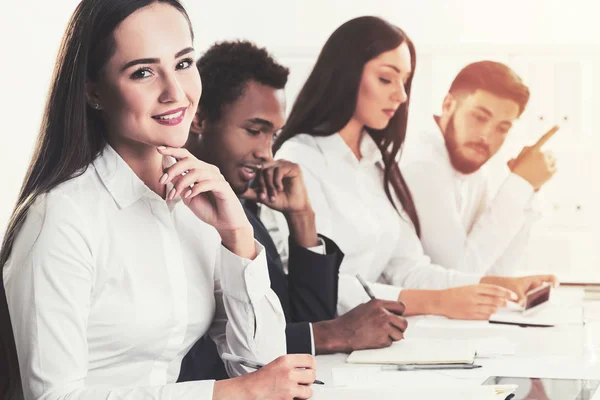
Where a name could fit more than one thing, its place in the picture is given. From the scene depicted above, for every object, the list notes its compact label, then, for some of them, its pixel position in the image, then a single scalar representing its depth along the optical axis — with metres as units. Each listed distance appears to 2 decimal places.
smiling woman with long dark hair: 1.92
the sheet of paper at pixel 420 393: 2.04
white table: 2.27
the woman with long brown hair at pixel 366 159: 3.05
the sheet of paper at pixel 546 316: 2.76
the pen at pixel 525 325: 2.73
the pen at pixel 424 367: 2.35
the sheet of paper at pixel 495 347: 2.46
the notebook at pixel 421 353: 2.37
